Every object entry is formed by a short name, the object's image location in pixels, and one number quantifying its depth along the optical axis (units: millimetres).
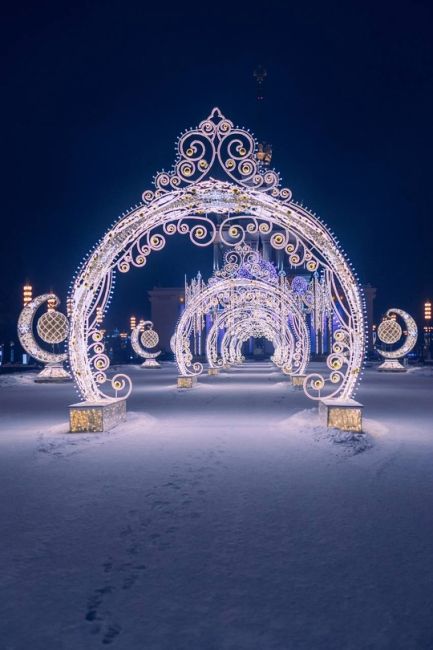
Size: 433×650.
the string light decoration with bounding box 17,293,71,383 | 28906
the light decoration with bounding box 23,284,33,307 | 34125
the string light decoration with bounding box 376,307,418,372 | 36625
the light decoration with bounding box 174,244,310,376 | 24812
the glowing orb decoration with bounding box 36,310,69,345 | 29000
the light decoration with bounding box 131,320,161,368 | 45344
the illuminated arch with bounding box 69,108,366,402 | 11672
